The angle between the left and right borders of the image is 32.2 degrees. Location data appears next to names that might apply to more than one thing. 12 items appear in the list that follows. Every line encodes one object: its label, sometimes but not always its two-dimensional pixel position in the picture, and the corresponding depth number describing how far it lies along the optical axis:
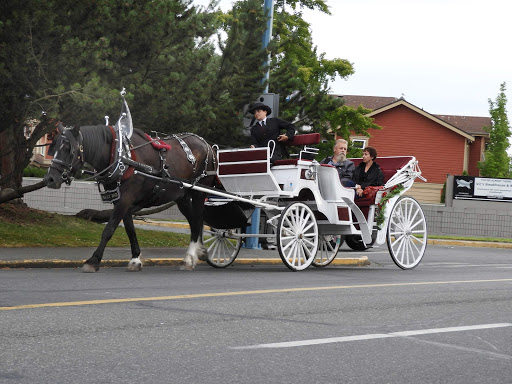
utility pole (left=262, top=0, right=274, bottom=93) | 17.55
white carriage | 13.48
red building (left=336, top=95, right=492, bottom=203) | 56.69
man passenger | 15.06
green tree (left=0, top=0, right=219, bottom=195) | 13.91
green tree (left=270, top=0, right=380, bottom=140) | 18.44
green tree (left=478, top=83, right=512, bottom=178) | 54.53
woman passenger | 14.91
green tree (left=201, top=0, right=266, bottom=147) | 16.72
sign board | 38.25
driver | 14.05
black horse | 12.02
